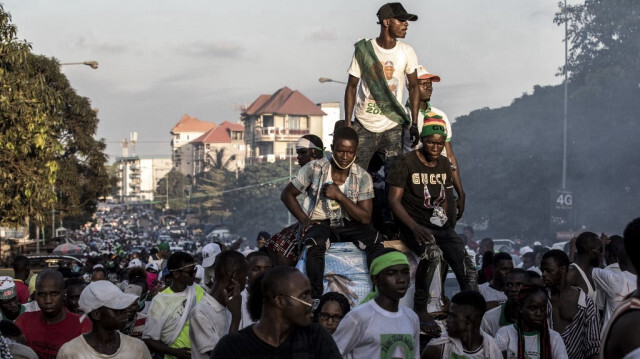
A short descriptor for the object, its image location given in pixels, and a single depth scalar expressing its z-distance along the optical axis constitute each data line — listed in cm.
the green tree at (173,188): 16425
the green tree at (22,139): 2045
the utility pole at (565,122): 5075
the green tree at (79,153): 4741
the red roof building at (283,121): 16262
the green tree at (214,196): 12594
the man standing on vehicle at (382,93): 1006
